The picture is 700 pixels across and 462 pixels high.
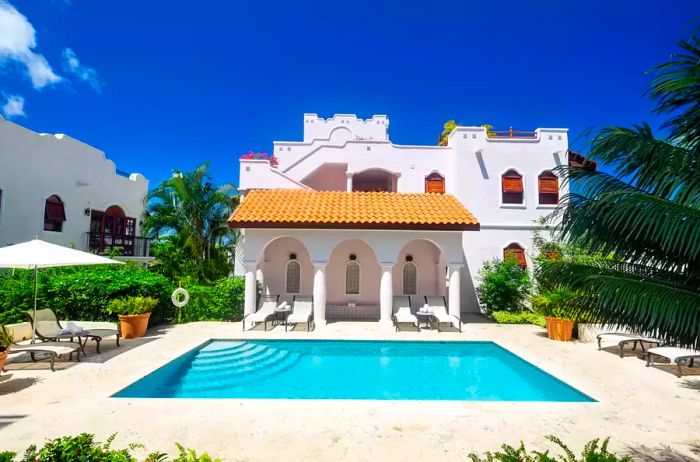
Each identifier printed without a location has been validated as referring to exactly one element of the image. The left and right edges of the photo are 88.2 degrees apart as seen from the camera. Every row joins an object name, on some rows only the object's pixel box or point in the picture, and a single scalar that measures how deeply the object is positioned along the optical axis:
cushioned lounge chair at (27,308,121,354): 9.84
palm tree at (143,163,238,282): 19.23
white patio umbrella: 9.09
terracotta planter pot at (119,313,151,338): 12.20
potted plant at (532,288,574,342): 12.27
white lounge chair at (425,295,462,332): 14.05
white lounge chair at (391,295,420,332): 14.08
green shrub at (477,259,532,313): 16.48
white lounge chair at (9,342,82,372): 8.65
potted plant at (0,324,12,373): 7.60
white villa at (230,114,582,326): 14.73
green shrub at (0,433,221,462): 3.25
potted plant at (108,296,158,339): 12.22
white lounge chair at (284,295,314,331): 13.81
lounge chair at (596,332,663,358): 10.51
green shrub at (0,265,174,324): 12.20
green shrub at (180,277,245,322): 15.18
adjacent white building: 18.60
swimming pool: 7.89
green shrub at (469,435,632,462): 3.23
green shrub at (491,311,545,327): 15.45
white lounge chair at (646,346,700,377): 8.56
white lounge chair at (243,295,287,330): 13.77
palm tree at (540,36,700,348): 4.07
